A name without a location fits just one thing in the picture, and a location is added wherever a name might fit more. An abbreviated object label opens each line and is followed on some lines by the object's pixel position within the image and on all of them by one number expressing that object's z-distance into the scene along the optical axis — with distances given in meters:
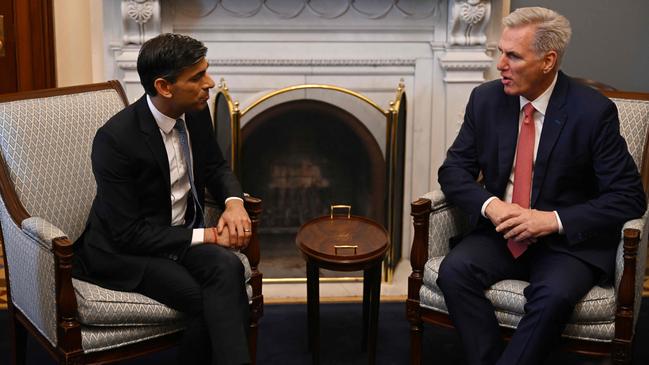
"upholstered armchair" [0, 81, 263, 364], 2.54
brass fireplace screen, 3.78
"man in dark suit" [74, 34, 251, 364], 2.64
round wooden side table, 2.93
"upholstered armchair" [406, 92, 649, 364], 2.65
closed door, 4.18
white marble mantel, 3.84
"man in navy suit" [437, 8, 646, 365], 2.71
